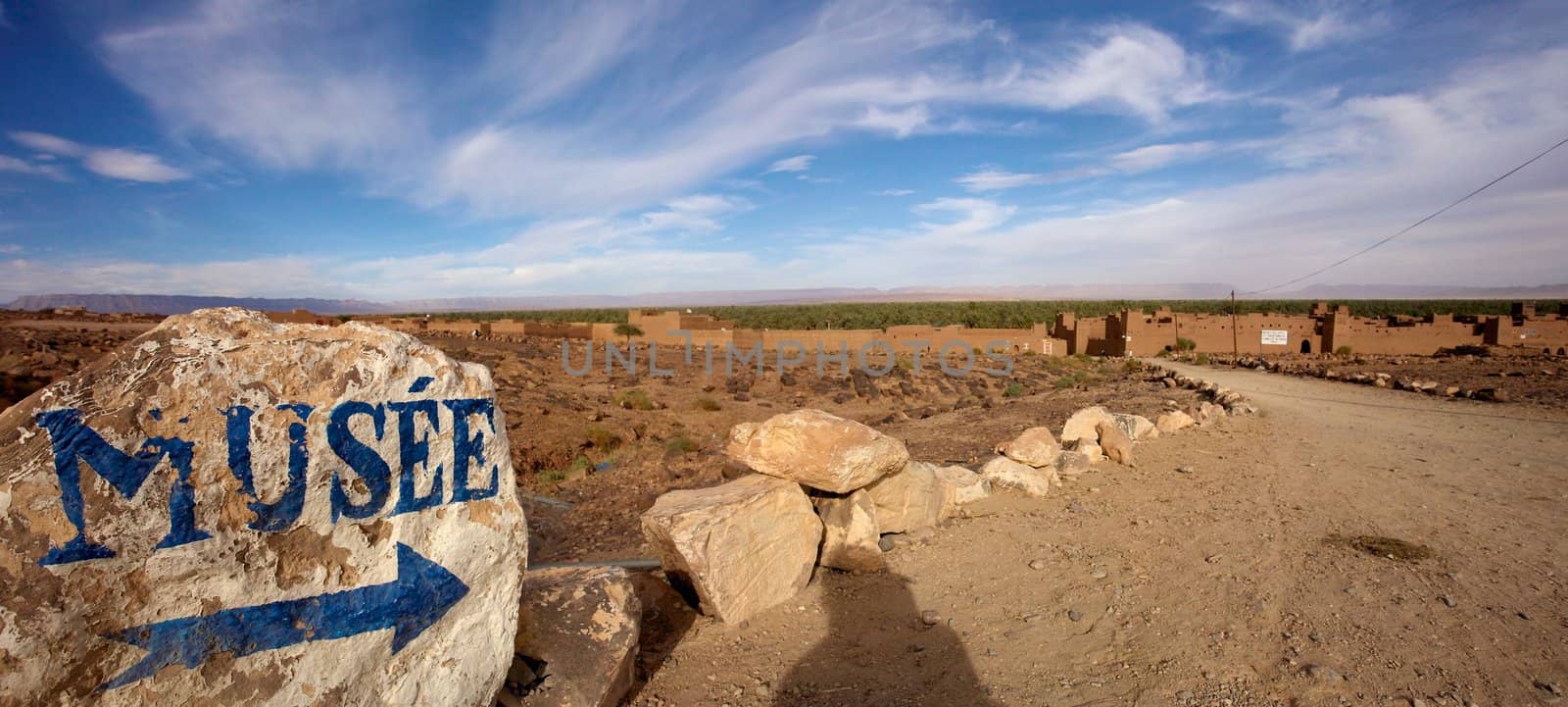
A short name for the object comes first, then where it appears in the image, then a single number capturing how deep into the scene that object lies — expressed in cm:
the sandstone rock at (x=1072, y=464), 757
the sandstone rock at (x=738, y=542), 446
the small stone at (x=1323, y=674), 359
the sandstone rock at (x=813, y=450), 518
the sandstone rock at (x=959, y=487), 659
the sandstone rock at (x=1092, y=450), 799
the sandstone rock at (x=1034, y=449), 735
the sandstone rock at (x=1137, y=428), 916
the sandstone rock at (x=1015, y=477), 703
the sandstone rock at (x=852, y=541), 532
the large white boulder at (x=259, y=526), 211
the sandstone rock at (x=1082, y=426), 857
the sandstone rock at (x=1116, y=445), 804
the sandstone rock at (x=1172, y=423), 977
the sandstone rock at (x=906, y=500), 603
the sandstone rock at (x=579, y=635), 338
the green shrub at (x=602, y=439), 1292
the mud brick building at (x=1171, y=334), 2620
